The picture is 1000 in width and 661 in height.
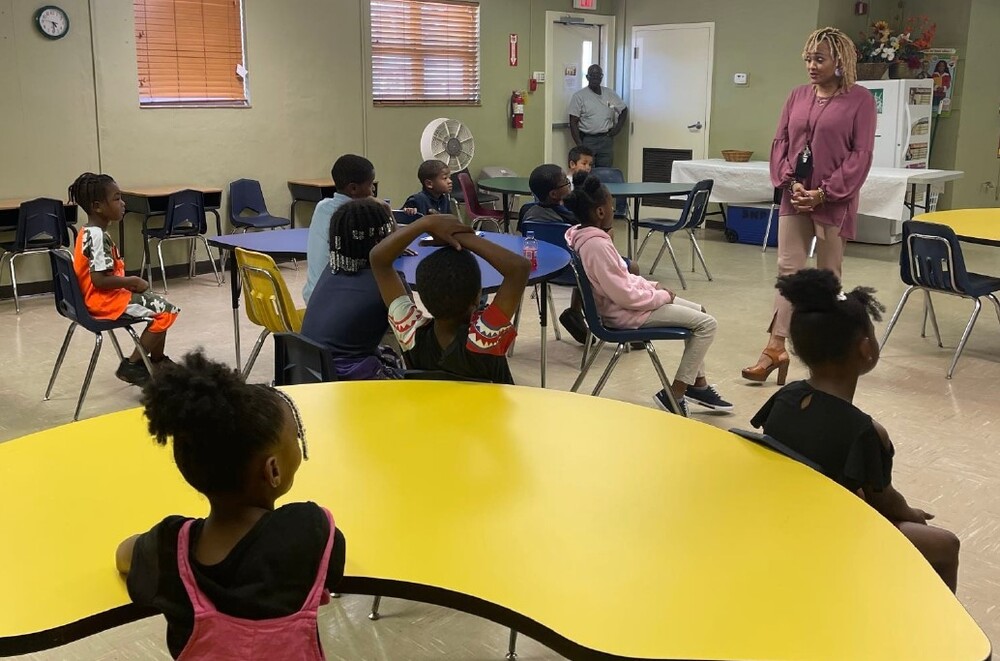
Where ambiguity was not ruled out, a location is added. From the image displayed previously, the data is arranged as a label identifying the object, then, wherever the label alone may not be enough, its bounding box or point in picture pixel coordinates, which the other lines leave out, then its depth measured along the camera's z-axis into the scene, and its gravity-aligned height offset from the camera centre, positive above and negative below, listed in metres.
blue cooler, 8.81 -0.86
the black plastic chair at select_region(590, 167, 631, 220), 8.16 -0.43
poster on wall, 9.65 +0.55
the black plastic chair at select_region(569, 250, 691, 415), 3.72 -0.78
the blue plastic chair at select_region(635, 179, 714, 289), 6.86 -0.62
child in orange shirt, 4.12 -0.66
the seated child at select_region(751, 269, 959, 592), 1.96 -0.58
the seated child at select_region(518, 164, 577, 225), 5.53 -0.37
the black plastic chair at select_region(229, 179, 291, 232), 7.45 -0.68
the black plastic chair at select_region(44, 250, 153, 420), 4.02 -0.78
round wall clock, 6.64 +0.64
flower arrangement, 9.32 +0.79
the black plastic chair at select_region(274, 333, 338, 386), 2.88 -0.72
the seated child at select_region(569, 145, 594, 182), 7.15 -0.26
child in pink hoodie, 3.82 -0.62
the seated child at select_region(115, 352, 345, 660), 1.33 -0.57
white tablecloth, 8.03 -0.47
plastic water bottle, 4.06 -0.53
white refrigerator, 8.78 +0.01
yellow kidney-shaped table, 1.28 -0.62
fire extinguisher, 9.92 +0.17
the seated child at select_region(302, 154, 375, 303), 3.96 -0.33
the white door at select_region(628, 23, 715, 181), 10.25 +0.39
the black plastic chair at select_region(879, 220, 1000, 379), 4.63 -0.65
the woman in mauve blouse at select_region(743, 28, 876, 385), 4.45 -0.15
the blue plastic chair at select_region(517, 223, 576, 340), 5.18 -0.56
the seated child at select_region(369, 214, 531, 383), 2.41 -0.47
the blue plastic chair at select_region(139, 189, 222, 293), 6.83 -0.72
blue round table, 3.86 -0.56
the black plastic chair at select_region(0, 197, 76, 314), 6.15 -0.70
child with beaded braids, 3.11 -0.56
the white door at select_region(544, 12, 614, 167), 10.30 +0.67
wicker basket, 9.61 -0.27
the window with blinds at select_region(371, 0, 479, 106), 8.86 +0.64
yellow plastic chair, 3.81 -0.69
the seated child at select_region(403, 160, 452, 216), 5.96 -0.39
